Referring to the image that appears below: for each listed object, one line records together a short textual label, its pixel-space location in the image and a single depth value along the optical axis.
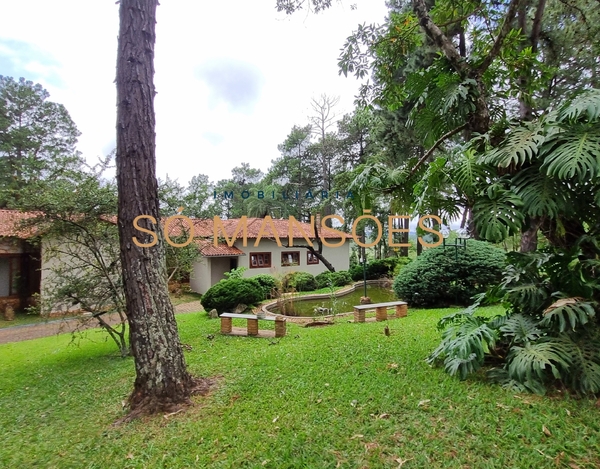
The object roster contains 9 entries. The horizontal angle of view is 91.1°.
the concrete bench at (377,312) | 6.31
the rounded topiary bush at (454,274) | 7.07
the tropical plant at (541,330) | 2.32
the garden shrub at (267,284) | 10.83
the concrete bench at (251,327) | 5.57
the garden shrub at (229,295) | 8.32
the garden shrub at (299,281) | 11.69
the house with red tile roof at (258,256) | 13.82
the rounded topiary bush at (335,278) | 13.80
